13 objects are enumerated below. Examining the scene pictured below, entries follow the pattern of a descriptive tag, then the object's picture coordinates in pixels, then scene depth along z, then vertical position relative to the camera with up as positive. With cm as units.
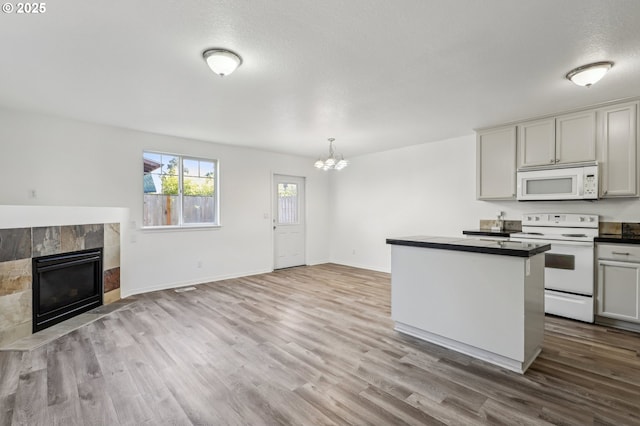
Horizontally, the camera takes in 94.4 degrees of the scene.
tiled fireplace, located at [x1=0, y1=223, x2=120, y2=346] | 290 -51
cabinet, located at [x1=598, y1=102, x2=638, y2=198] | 341 +73
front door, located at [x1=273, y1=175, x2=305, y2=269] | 667 -22
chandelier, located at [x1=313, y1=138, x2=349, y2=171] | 476 +79
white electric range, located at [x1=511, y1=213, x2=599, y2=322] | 348 -62
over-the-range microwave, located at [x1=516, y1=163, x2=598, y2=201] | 357 +37
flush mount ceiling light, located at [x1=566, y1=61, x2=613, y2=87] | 260 +125
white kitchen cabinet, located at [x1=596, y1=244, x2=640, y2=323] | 322 -79
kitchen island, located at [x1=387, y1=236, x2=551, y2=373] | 235 -75
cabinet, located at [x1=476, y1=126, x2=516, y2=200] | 427 +71
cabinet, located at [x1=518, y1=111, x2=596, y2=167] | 366 +94
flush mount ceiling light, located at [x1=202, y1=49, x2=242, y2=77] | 240 +125
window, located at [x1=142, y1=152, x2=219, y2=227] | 493 +38
